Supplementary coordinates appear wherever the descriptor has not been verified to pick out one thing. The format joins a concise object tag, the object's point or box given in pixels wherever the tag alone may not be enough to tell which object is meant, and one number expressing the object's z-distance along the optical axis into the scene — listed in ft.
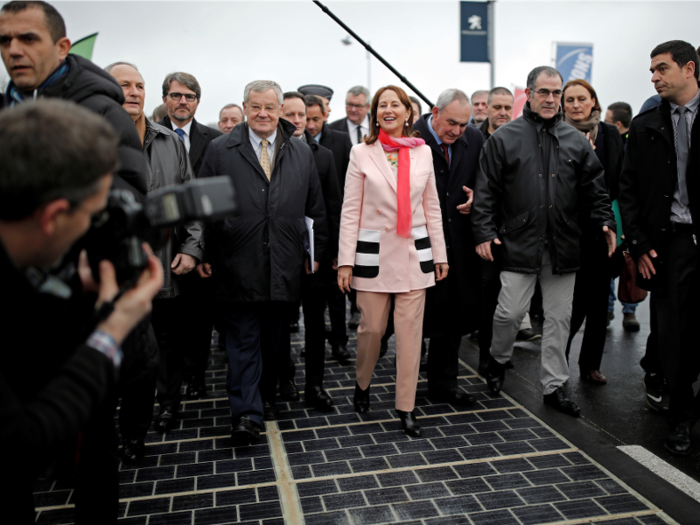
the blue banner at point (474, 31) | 50.31
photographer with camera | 4.85
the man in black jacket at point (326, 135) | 21.81
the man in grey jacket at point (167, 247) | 14.32
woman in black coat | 18.16
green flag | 43.34
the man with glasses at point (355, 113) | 27.68
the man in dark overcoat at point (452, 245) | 16.60
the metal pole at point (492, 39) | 50.14
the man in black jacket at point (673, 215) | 14.16
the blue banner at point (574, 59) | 49.93
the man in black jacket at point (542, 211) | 16.06
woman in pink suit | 14.78
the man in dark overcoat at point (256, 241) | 14.61
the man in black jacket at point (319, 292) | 16.28
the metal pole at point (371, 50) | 15.25
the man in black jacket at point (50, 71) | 8.04
